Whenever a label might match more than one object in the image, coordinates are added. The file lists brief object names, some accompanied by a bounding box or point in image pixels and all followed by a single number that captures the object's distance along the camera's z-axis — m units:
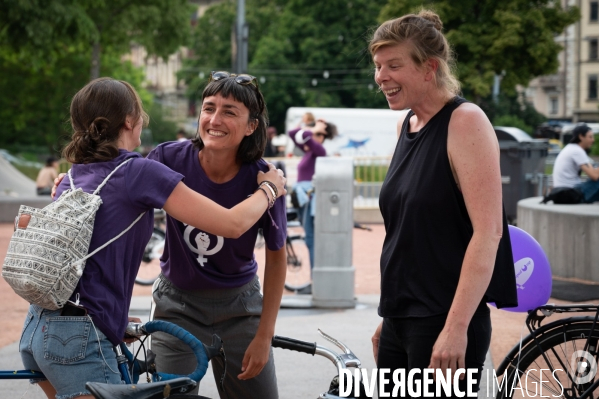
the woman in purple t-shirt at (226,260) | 3.19
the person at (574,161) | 12.26
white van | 31.86
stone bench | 9.45
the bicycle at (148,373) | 2.37
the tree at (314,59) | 52.22
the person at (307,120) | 11.46
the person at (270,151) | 21.97
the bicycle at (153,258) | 10.72
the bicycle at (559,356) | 3.52
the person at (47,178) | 19.17
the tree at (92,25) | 17.81
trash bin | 15.59
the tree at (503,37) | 34.88
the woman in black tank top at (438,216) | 2.62
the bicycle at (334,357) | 2.67
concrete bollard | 8.49
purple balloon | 3.79
